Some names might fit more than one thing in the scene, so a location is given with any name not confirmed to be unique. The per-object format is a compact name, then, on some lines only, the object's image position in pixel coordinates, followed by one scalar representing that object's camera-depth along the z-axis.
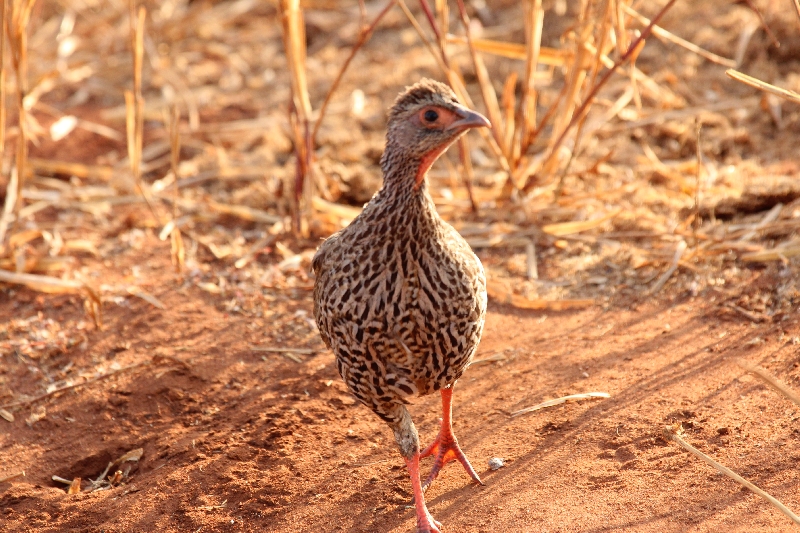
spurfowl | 7.16
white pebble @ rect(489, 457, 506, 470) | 8.09
